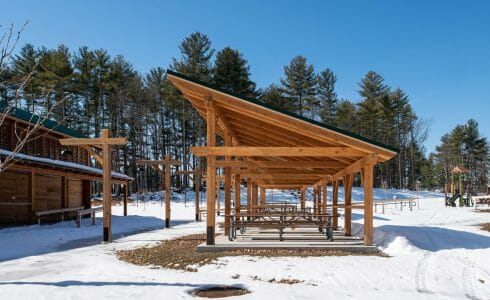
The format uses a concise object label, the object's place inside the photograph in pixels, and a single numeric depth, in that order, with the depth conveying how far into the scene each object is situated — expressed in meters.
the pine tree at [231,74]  39.50
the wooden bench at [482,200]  31.58
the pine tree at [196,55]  40.84
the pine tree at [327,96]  51.47
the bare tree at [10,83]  5.59
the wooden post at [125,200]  26.48
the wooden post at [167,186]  18.95
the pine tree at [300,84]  49.19
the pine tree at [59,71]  39.50
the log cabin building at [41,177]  18.12
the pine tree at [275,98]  43.09
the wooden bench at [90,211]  18.63
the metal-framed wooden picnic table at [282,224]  11.54
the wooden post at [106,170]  13.49
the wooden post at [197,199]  24.02
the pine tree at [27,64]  39.56
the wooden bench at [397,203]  32.83
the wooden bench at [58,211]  18.05
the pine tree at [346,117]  49.59
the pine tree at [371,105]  50.09
